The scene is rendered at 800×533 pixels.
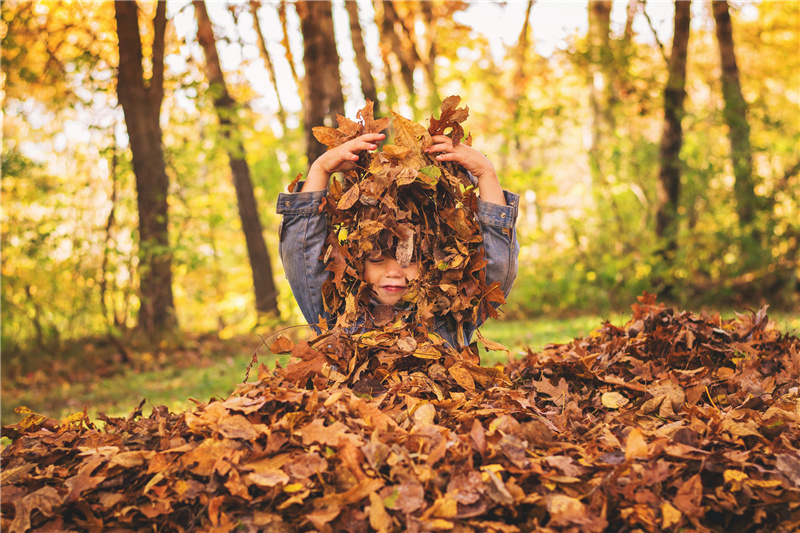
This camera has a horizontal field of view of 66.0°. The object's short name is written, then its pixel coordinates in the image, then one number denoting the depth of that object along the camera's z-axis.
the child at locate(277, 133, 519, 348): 2.68
